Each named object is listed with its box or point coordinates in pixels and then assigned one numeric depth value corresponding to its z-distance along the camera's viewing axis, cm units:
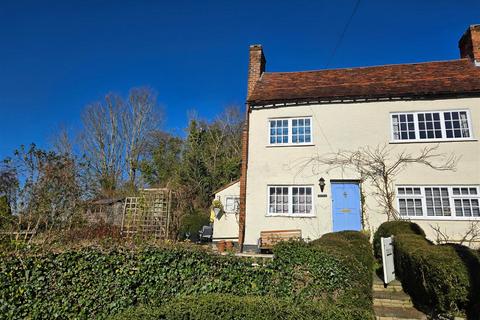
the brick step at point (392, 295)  744
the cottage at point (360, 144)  1261
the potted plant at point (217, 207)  1719
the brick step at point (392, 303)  728
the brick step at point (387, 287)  807
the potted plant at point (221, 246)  1419
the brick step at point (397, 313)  666
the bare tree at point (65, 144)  3169
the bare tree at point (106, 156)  3144
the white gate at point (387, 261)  832
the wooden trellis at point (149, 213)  1347
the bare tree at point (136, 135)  3316
